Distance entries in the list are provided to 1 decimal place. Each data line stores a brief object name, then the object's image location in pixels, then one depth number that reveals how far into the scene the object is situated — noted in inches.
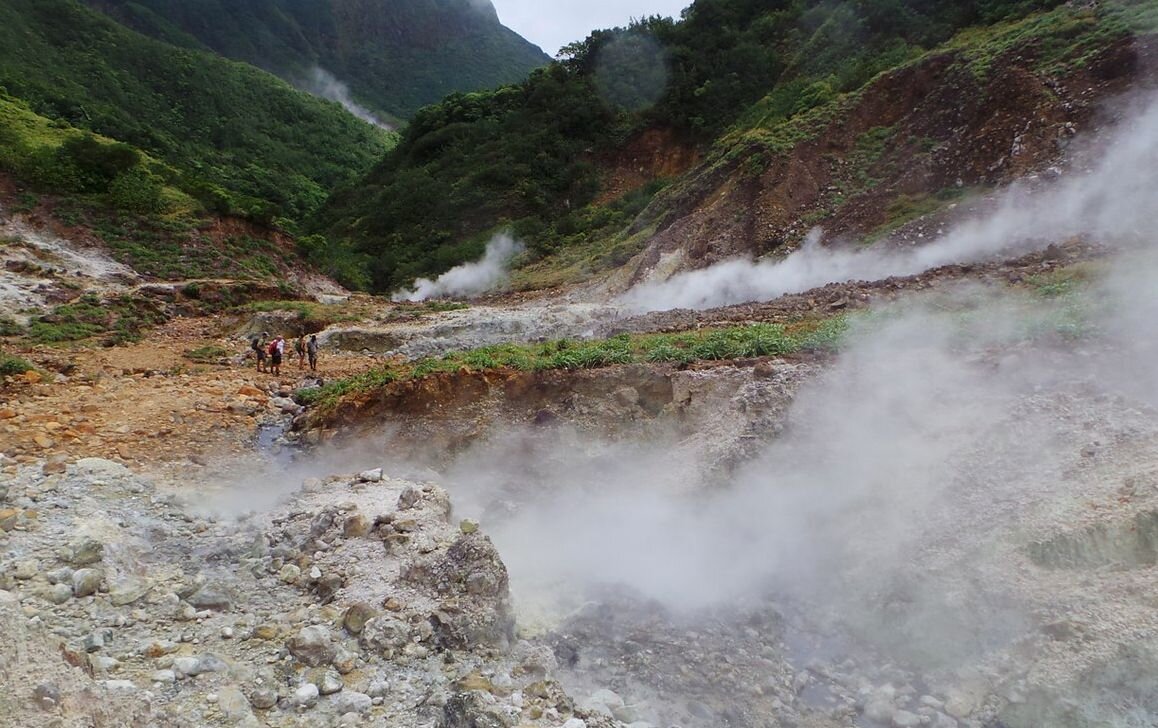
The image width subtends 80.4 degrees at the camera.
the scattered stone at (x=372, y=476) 316.8
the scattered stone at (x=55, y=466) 293.3
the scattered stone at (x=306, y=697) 179.2
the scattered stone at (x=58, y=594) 201.6
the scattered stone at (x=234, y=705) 168.6
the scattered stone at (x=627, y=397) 376.8
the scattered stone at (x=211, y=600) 218.1
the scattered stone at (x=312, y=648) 195.6
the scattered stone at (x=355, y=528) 261.4
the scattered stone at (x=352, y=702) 179.5
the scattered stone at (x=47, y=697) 141.3
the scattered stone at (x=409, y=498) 278.1
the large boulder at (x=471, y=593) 216.1
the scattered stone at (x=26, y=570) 208.1
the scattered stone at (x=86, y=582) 207.2
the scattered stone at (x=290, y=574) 237.3
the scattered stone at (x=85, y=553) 220.3
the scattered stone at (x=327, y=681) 184.2
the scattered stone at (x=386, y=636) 204.5
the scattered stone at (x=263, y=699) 175.5
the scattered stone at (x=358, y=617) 210.1
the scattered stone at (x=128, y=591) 209.2
